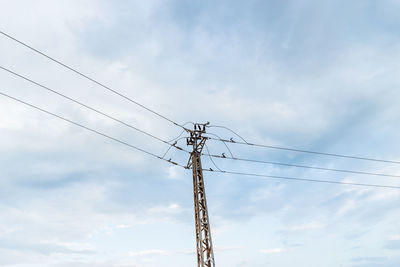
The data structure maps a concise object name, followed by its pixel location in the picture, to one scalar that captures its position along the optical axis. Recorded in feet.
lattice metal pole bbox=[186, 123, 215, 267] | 74.23
